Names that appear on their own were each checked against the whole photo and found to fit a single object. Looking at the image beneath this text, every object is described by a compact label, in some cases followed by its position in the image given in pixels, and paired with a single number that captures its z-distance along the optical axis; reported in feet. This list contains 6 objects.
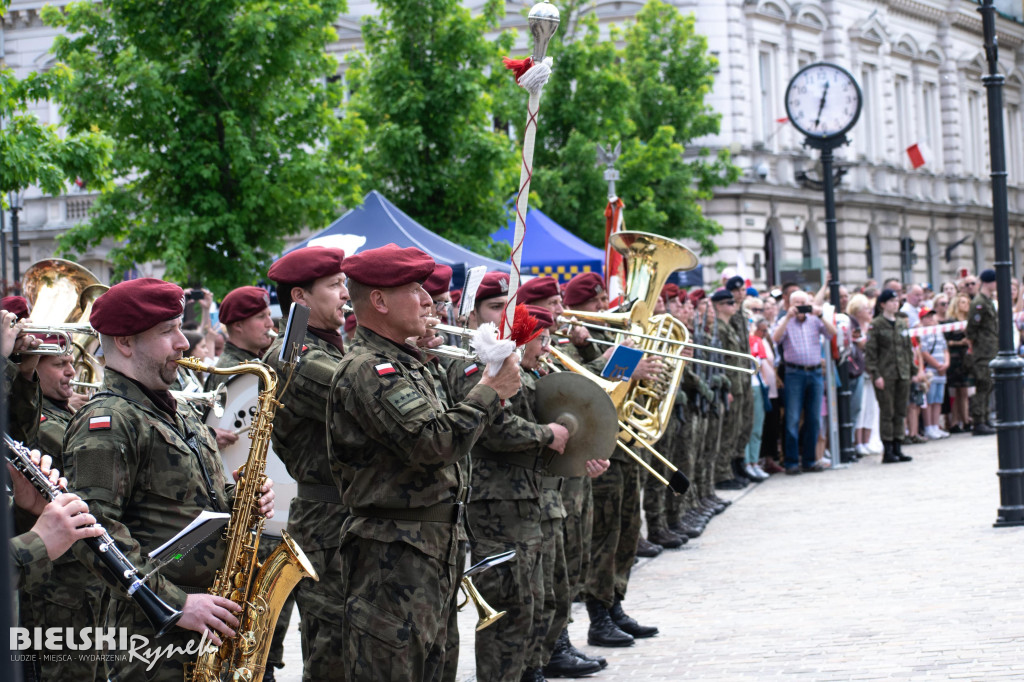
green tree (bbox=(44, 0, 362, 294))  55.31
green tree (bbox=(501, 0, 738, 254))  92.99
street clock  58.29
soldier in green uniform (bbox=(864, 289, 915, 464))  59.72
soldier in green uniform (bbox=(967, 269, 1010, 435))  67.56
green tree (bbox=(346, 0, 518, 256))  66.61
